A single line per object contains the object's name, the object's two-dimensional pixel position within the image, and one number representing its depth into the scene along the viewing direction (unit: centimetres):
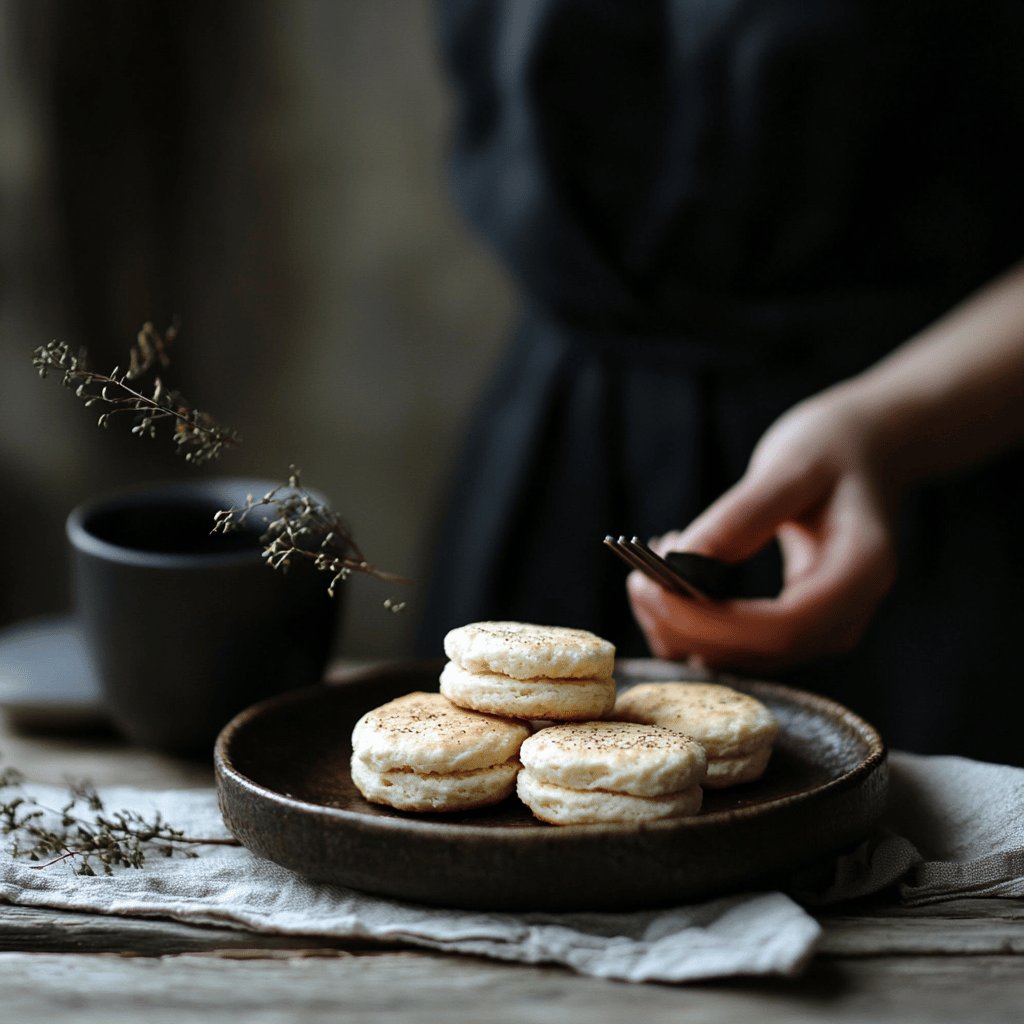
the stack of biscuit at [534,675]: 85
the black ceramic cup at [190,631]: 104
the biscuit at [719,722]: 86
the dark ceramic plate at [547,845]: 71
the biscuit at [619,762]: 76
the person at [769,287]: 134
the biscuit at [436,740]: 80
